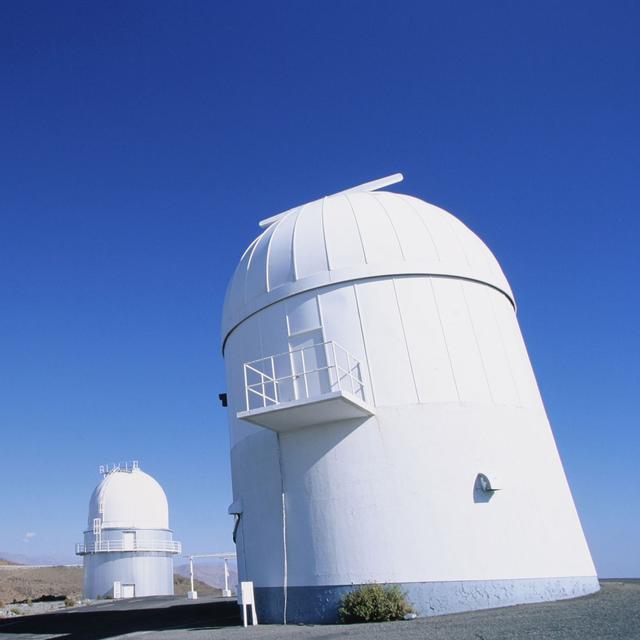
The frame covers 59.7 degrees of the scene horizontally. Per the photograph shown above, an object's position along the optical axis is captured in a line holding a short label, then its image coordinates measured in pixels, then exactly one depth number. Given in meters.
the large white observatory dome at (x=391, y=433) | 9.99
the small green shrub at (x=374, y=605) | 9.32
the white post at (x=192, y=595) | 26.70
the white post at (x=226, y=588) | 26.57
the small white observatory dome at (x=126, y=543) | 31.22
